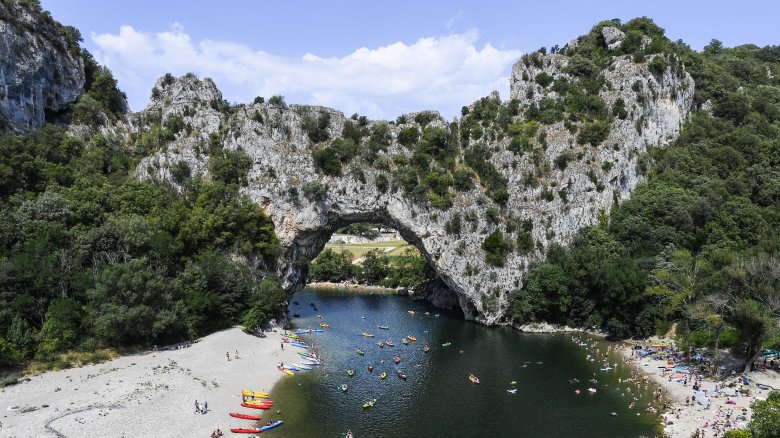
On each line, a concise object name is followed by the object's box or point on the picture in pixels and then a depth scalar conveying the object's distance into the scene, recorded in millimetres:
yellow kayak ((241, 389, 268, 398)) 42409
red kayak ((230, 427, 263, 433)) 35781
